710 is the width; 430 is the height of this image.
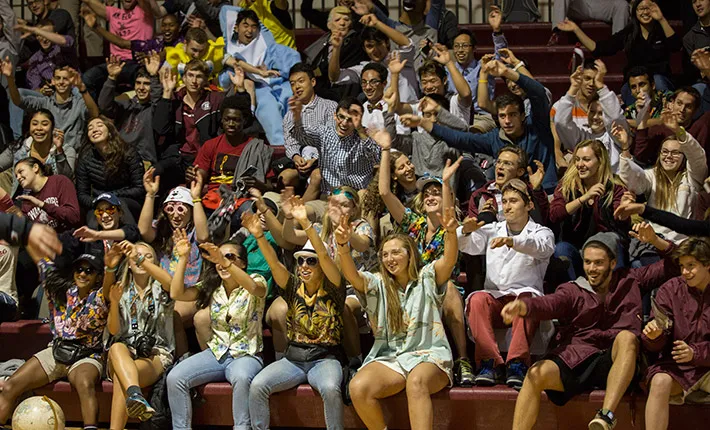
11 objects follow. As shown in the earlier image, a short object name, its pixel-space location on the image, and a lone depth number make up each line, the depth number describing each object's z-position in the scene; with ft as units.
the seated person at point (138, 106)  28.63
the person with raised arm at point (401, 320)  20.59
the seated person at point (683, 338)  19.81
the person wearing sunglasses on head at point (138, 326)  21.86
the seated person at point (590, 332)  20.01
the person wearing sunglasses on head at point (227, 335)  21.75
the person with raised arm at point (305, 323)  21.30
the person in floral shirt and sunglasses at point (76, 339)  22.58
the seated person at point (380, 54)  29.35
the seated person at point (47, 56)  32.14
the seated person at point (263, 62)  29.53
